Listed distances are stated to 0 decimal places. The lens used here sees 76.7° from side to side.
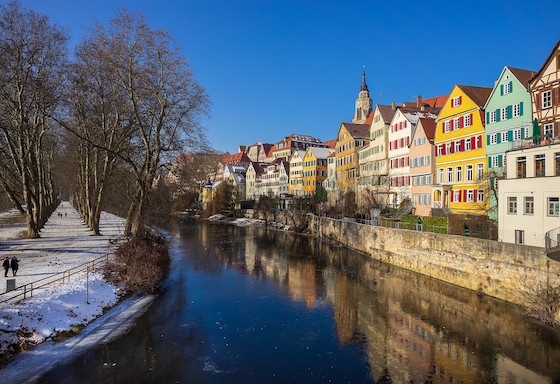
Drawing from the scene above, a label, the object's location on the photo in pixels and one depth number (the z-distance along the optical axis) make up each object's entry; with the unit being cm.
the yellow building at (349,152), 5334
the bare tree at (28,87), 2212
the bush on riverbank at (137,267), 2059
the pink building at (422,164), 3512
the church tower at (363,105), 13525
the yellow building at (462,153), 2931
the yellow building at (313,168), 6844
